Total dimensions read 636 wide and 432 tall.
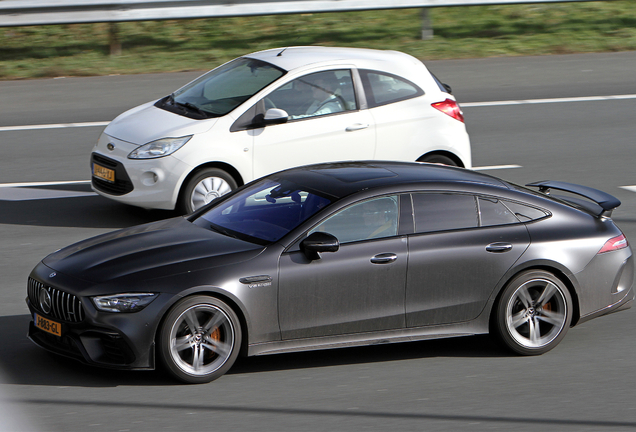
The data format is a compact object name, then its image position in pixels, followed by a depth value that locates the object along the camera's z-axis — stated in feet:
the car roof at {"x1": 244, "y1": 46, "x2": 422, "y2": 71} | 70.03
